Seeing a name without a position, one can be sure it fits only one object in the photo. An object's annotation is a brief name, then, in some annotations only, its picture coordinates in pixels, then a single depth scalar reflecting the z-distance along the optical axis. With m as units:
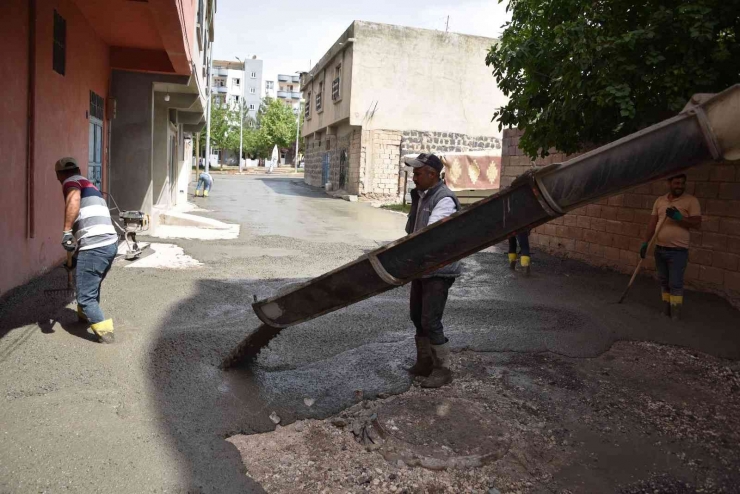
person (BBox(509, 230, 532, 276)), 9.11
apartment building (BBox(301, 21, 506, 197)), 24.91
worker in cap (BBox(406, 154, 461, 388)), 4.31
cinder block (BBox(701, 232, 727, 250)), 7.34
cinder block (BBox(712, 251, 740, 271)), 7.19
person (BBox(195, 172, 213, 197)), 25.33
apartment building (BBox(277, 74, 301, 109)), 103.50
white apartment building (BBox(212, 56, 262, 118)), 97.94
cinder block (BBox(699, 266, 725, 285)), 7.37
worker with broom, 6.43
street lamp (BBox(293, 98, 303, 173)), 63.34
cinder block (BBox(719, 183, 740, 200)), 7.21
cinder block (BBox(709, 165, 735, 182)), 7.27
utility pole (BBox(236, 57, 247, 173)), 99.06
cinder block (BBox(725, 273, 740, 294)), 7.13
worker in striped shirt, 5.03
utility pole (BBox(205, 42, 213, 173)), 23.09
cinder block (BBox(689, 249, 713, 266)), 7.52
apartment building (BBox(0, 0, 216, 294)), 6.47
